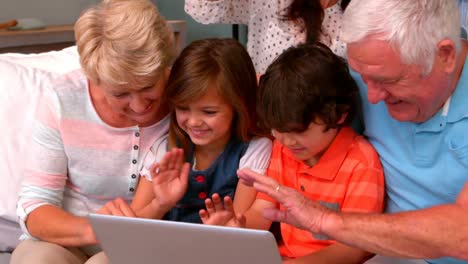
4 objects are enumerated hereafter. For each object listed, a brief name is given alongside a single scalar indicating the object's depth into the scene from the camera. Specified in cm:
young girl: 347
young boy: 338
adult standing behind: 363
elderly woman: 347
